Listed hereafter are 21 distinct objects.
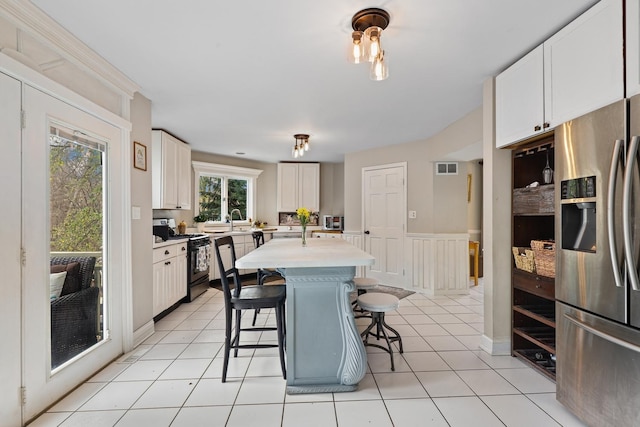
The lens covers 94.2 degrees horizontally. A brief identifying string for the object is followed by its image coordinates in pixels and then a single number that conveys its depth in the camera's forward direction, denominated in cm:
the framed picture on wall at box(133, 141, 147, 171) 270
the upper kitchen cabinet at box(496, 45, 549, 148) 200
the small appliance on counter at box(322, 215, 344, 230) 618
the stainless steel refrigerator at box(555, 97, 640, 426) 135
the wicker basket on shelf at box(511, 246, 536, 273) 223
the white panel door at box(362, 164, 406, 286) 479
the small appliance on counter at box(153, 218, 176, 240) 370
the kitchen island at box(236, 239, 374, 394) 194
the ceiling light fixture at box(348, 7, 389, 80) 166
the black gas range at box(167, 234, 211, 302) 400
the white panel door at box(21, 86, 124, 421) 167
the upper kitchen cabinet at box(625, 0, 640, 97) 140
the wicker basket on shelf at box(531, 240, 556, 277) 204
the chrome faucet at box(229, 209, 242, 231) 578
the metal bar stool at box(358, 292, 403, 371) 228
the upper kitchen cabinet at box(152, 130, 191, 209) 384
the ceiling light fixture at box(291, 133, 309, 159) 410
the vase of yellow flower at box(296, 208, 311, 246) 287
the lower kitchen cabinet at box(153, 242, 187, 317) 318
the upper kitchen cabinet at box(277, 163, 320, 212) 625
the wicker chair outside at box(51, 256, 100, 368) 189
